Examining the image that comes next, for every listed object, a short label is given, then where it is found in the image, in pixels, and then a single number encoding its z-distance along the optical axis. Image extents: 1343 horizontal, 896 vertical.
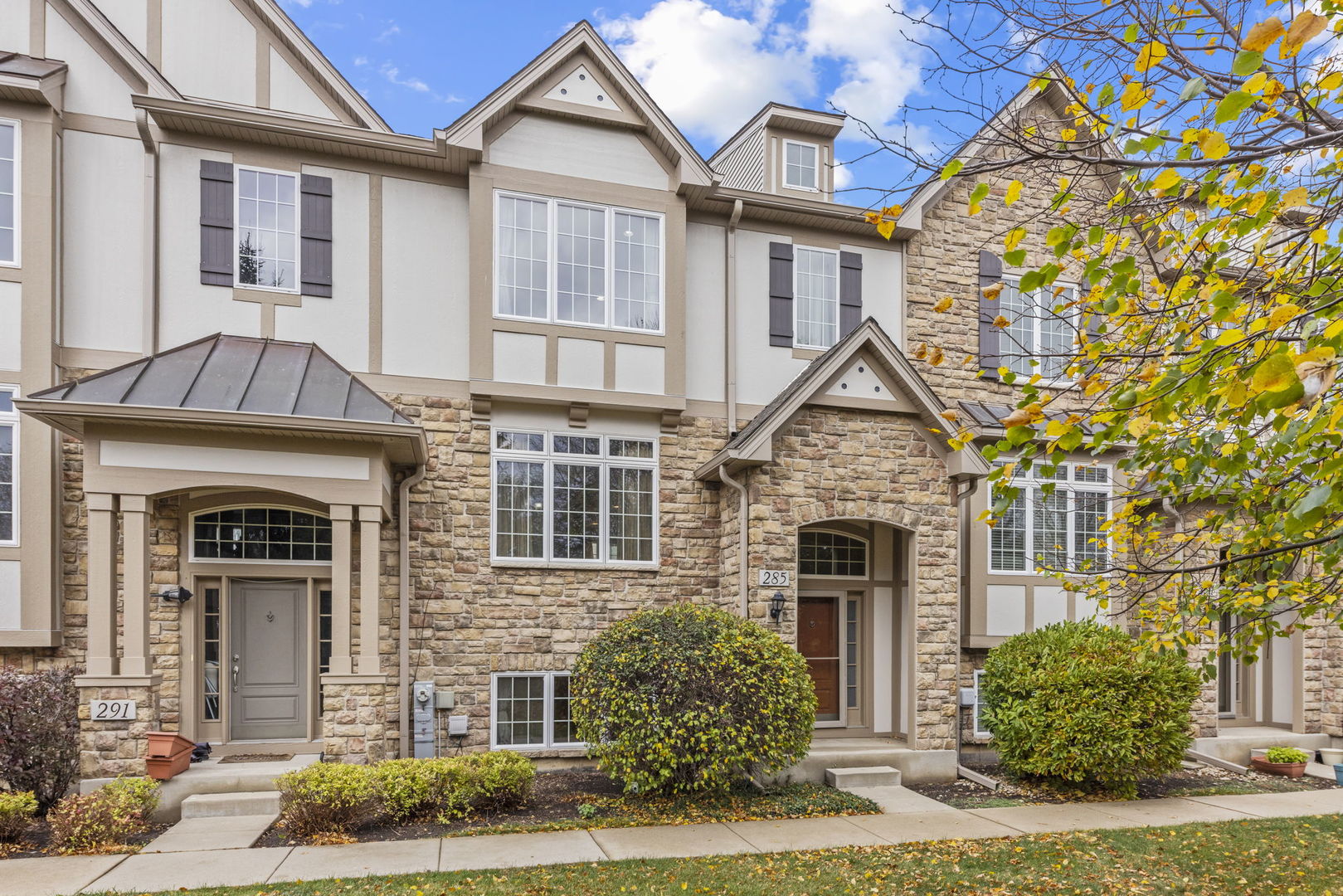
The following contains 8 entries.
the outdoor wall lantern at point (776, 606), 9.71
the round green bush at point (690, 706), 8.03
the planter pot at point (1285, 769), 10.90
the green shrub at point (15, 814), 6.93
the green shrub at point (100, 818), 6.89
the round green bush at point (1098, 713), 9.07
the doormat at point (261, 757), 9.05
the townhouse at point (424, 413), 8.45
